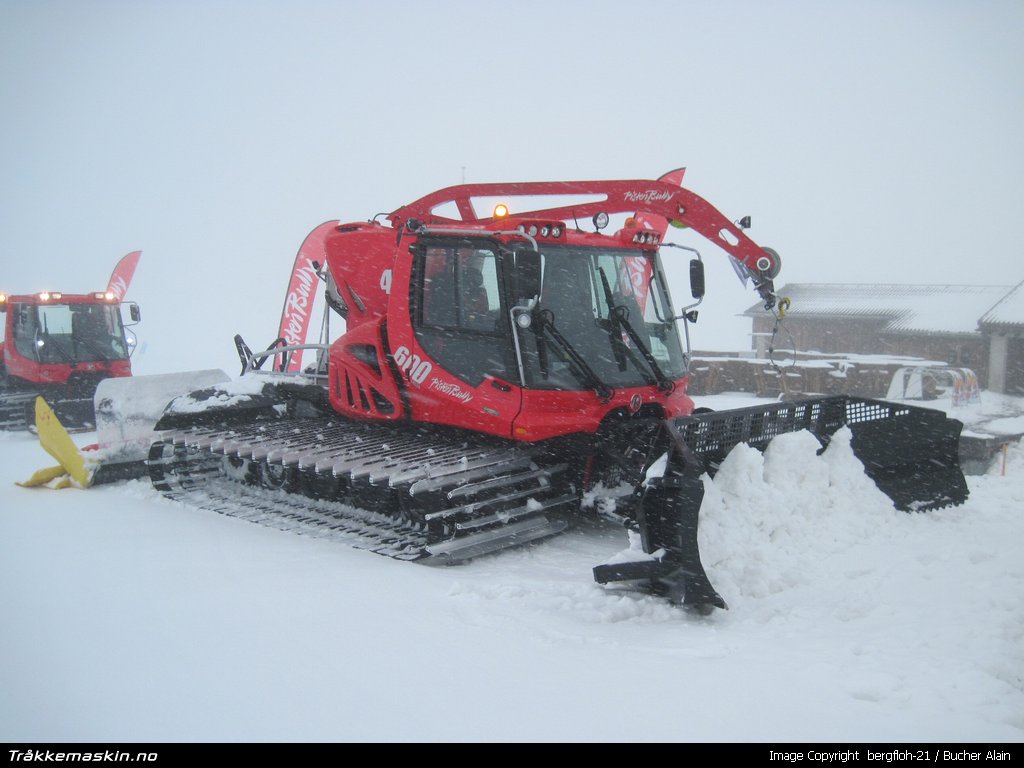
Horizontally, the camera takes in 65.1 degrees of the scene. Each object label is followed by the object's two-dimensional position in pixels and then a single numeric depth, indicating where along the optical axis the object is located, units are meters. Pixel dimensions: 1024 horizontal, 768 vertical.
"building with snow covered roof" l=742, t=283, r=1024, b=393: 25.33
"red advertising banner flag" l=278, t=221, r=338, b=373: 12.15
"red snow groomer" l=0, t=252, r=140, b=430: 12.40
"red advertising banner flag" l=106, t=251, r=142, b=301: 19.64
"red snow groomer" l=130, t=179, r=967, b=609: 5.09
